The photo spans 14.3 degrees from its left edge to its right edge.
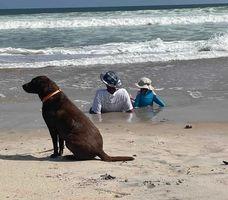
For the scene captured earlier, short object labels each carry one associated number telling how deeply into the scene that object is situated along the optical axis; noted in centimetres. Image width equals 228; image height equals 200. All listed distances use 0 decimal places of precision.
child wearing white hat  1689
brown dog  1050
